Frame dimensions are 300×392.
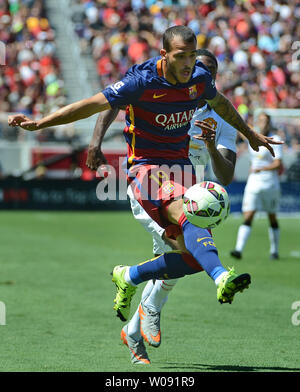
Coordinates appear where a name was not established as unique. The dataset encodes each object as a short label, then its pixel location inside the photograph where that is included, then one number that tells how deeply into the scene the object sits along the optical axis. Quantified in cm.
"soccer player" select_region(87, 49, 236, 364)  1270
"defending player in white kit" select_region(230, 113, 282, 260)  2766
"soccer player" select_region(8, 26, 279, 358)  1155
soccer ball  1149
